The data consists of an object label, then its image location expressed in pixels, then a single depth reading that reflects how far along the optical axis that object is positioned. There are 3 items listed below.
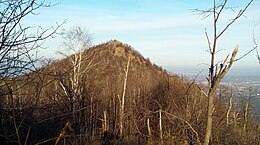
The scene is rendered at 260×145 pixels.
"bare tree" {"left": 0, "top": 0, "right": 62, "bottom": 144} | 3.25
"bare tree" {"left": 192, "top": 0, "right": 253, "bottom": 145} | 3.73
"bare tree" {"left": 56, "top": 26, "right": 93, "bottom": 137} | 21.69
